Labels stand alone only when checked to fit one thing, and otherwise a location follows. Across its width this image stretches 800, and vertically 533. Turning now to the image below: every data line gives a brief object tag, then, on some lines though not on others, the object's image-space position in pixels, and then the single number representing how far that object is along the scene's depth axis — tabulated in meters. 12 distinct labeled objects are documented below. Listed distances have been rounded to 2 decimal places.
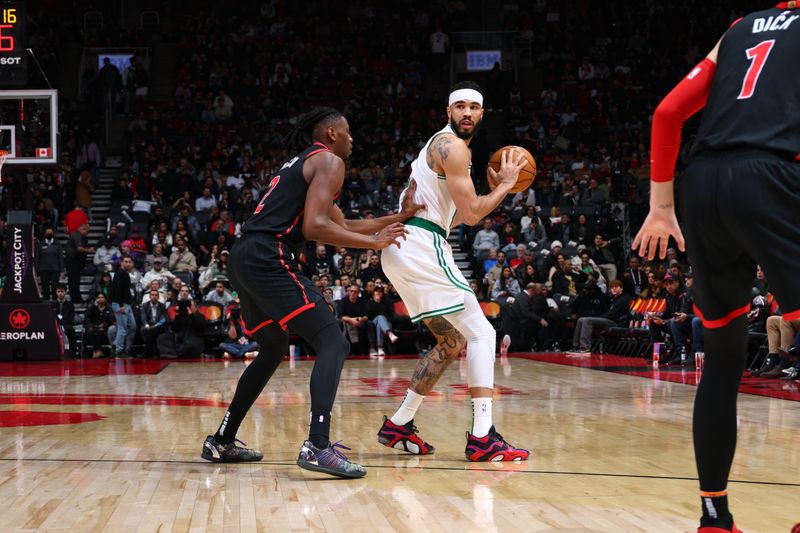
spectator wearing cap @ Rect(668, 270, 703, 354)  12.74
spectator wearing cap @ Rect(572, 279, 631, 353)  15.31
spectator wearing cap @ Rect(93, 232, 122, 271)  17.56
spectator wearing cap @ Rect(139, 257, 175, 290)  16.14
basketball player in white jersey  4.96
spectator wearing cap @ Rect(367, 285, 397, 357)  15.52
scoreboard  13.12
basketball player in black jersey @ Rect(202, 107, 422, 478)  4.51
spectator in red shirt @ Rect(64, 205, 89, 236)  18.92
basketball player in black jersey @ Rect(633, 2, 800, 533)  2.64
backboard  13.78
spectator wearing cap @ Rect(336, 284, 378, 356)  15.50
